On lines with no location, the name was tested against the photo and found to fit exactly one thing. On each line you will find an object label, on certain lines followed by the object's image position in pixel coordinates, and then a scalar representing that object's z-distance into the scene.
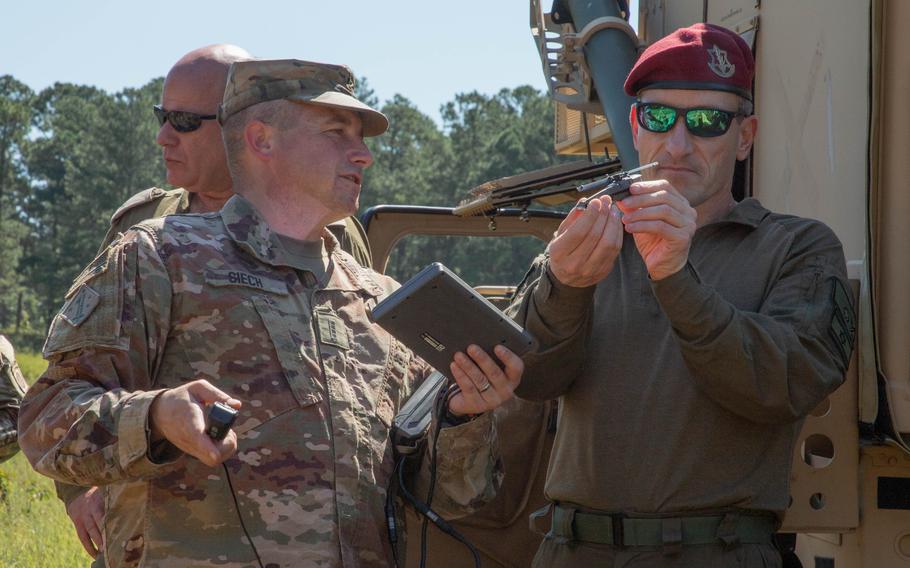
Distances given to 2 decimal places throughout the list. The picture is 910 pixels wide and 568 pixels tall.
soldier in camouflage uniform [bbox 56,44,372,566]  4.66
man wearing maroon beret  2.97
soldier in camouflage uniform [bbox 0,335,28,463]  6.55
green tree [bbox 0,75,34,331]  65.62
